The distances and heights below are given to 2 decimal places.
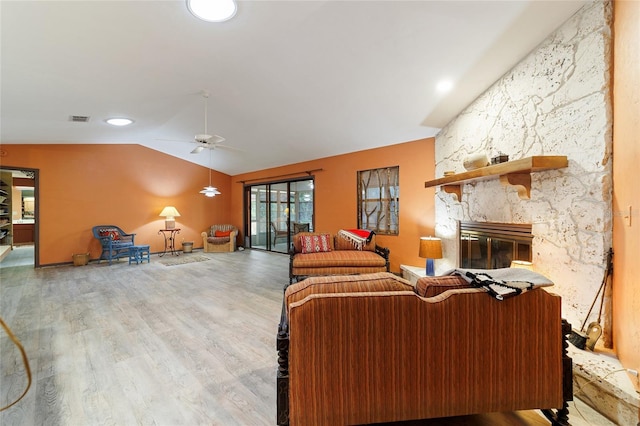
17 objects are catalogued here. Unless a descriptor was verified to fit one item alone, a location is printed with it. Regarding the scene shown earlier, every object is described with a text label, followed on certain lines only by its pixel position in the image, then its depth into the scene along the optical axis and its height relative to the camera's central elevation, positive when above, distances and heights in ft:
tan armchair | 25.98 -2.58
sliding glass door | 23.32 +0.02
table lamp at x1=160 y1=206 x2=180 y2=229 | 23.71 -0.25
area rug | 20.67 -3.74
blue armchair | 20.29 -2.20
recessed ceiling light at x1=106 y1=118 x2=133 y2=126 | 14.83 +4.95
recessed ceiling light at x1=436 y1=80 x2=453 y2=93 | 9.77 +4.54
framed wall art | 16.62 +0.80
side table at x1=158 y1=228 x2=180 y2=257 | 24.77 -2.52
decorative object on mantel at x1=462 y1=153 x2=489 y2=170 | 9.07 +1.68
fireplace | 8.82 -1.14
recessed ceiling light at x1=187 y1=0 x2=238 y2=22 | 6.66 +5.02
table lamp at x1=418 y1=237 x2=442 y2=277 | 13.05 -1.72
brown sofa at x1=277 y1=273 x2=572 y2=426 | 4.34 -2.31
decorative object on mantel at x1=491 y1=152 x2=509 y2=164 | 8.45 +1.65
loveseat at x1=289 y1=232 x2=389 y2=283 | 13.70 -2.41
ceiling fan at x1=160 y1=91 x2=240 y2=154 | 12.59 +3.38
